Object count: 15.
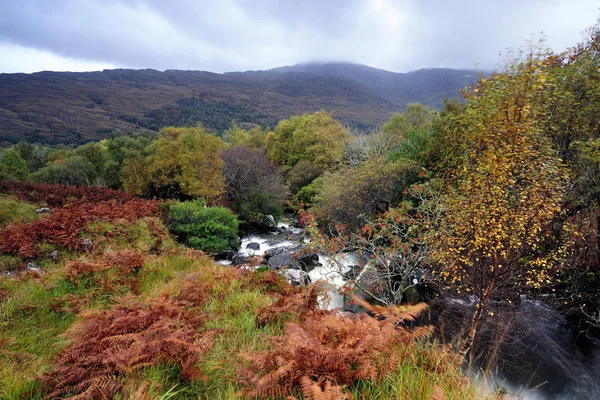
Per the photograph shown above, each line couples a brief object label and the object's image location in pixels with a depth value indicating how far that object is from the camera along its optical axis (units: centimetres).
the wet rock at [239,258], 1486
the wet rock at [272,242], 1883
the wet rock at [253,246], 1759
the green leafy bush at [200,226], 1462
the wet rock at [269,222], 2209
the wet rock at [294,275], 941
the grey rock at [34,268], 668
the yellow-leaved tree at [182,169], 2208
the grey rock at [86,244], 904
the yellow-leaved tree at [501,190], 679
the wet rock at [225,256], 1544
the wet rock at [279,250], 1560
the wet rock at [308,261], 1408
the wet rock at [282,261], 1372
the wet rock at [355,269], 1245
